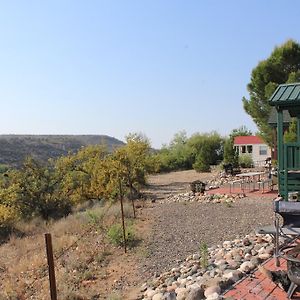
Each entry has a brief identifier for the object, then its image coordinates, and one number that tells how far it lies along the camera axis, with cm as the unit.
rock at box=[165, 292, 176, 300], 524
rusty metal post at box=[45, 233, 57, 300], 465
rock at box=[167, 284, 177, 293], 574
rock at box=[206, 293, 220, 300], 459
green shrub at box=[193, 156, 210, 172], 2896
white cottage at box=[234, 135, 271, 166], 3260
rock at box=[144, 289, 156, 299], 586
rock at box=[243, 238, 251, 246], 751
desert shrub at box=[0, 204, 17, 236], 1214
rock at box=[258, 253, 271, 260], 607
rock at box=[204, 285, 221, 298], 480
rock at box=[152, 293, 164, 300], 548
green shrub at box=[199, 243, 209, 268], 651
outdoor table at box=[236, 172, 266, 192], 1564
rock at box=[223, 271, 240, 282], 521
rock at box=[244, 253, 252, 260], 627
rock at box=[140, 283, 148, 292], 639
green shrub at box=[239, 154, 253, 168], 2839
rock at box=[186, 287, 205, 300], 497
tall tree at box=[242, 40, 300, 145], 2237
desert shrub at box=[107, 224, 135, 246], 900
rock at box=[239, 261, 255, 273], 558
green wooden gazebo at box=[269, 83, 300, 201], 561
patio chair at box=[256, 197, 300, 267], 541
